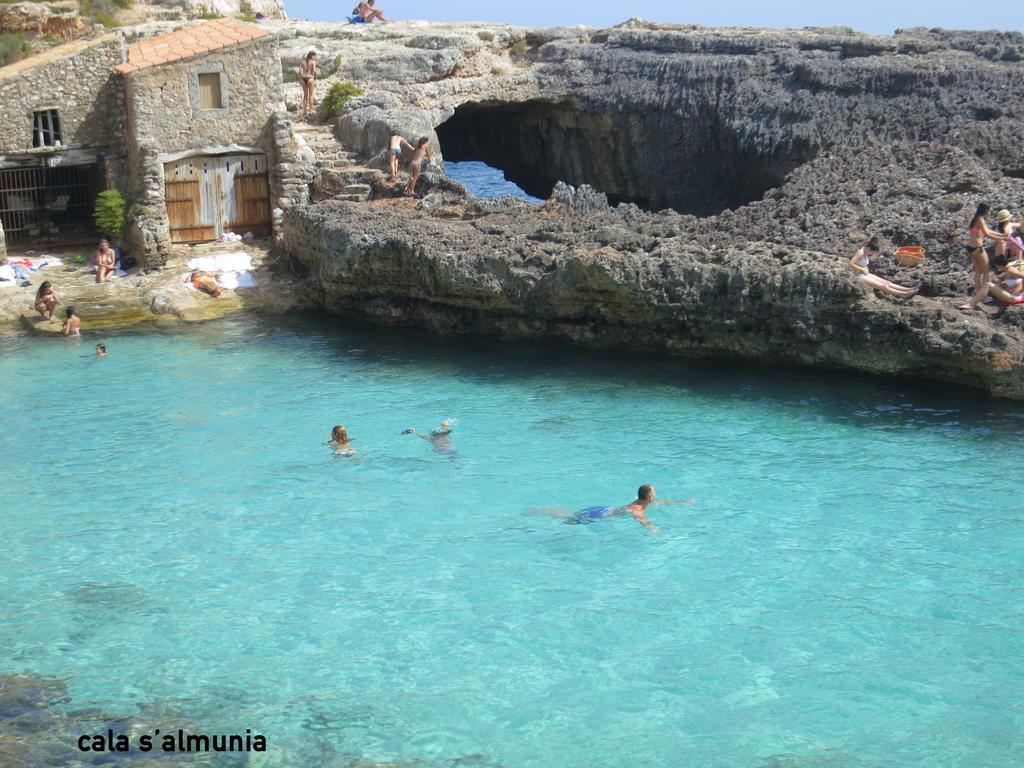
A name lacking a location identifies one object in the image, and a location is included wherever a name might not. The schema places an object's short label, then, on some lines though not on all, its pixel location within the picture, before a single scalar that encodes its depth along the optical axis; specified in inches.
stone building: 1074.1
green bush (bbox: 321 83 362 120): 1247.5
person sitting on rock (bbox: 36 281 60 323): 987.3
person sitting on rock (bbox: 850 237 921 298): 798.5
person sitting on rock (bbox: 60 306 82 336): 979.9
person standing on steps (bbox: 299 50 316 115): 1258.6
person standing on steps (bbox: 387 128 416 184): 1112.8
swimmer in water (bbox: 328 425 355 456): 742.5
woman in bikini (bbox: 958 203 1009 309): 780.6
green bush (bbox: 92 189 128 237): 1096.2
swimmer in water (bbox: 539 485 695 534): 648.4
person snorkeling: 755.4
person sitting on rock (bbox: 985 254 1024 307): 773.9
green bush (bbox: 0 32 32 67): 1283.2
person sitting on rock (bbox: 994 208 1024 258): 794.2
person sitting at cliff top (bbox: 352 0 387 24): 1558.8
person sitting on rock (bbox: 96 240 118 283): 1064.2
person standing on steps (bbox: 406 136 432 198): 1092.5
